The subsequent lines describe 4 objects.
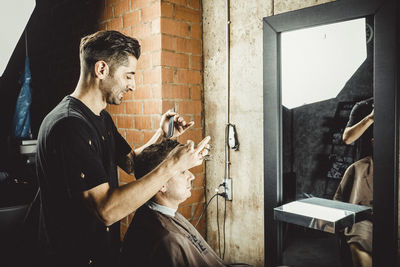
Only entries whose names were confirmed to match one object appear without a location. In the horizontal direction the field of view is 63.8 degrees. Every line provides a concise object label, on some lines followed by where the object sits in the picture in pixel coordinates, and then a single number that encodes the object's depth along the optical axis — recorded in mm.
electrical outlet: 2238
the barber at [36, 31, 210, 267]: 1340
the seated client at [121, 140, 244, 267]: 1447
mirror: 1501
